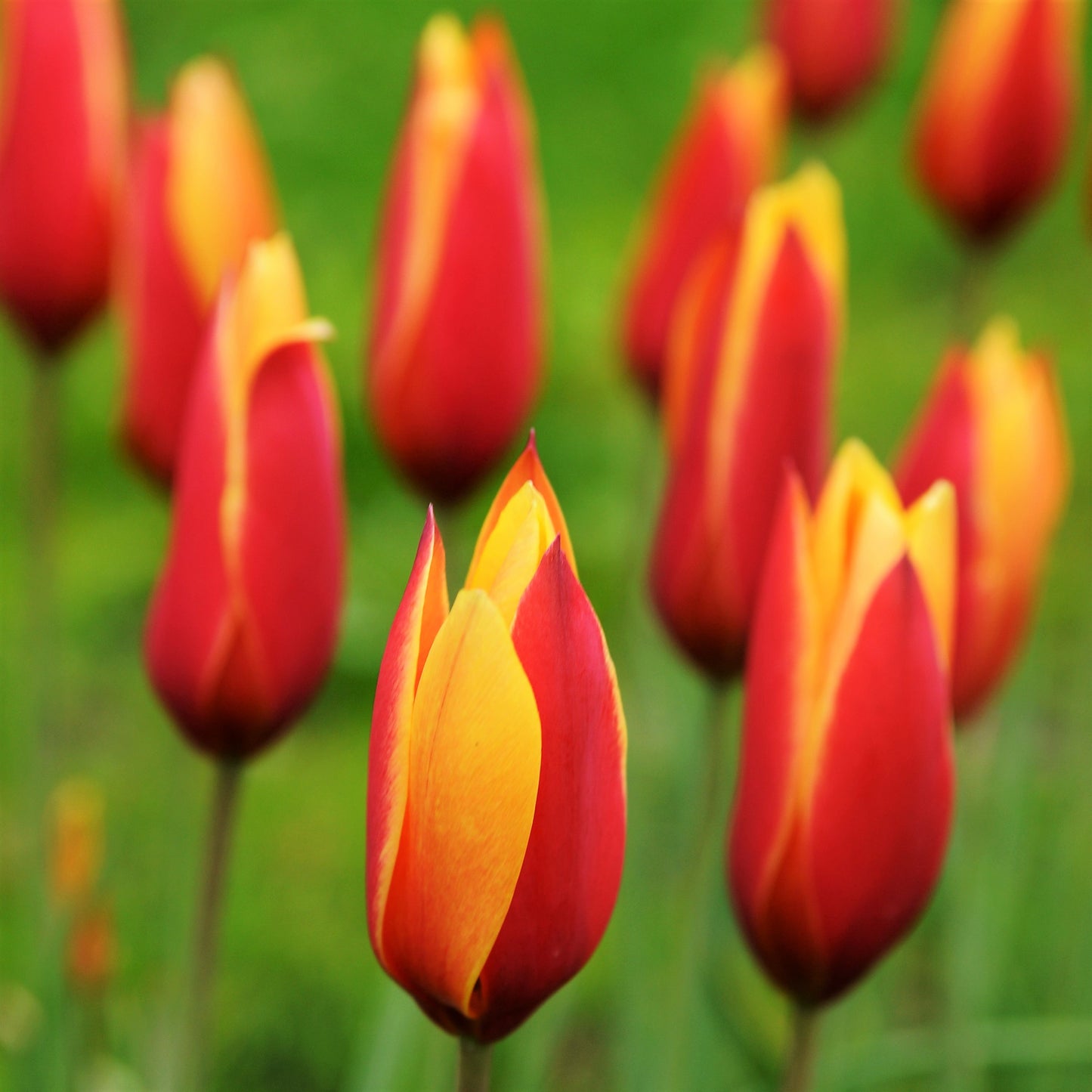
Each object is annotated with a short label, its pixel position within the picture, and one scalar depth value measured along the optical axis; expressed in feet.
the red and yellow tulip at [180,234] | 2.36
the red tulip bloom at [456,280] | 2.34
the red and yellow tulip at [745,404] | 2.25
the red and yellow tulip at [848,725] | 2.12
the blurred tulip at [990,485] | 2.26
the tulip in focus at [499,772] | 2.05
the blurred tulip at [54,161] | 2.41
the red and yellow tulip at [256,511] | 2.20
